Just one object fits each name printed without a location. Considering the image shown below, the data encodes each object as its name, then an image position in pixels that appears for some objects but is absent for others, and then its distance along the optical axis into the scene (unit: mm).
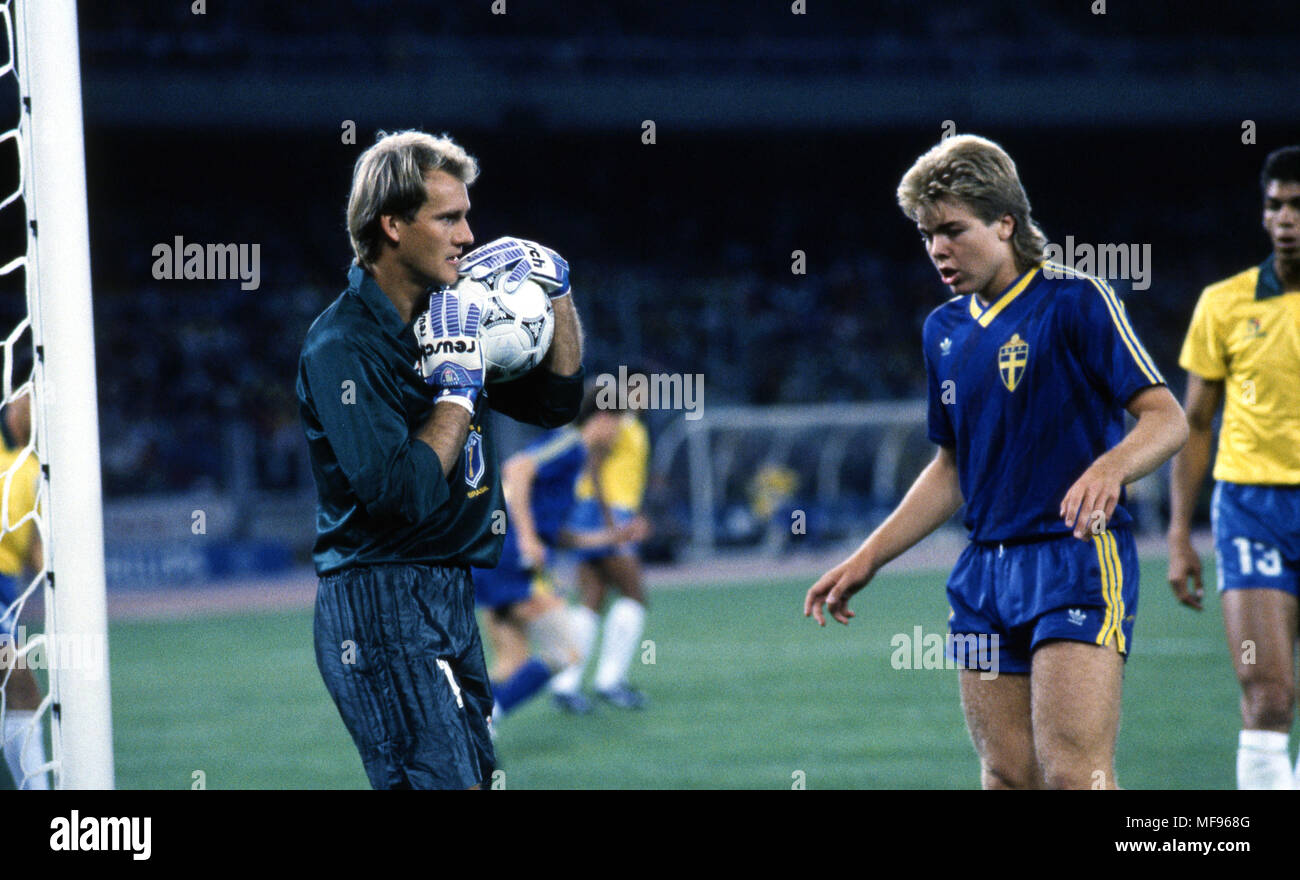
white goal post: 6430
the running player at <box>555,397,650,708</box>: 17187
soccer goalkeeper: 5941
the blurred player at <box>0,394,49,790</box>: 10547
